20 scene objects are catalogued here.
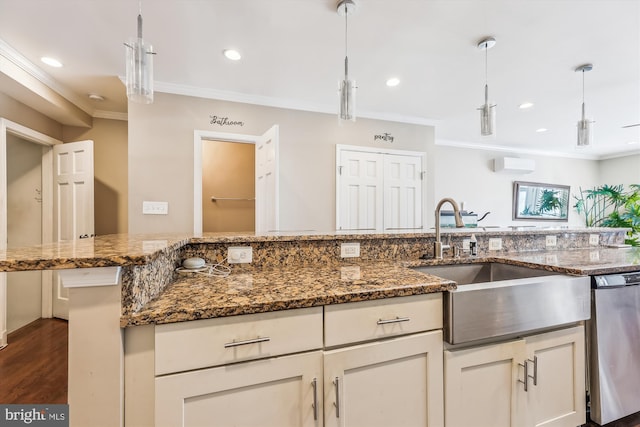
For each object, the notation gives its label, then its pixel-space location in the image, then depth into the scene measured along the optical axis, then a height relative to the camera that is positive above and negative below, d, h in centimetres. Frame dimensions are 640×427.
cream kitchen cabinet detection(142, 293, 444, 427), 83 -50
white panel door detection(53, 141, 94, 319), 309 +26
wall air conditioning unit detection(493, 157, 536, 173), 548 +100
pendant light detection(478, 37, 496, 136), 212 +77
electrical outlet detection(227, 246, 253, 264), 139 -19
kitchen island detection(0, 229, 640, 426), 77 -27
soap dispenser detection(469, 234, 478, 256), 177 -20
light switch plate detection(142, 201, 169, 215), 287 +8
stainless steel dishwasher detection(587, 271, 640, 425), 140 -68
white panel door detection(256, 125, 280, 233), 271 +36
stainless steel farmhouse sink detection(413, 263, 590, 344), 109 -39
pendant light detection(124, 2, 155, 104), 127 +69
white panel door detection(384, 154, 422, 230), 384 +33
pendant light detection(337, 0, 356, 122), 172 +76
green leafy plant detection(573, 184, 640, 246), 482 +17
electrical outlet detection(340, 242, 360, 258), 156 -19
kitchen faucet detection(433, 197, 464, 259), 165 -18
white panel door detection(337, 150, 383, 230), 363 +33
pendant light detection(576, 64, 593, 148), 242 +73
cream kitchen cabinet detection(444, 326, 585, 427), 112 -73
